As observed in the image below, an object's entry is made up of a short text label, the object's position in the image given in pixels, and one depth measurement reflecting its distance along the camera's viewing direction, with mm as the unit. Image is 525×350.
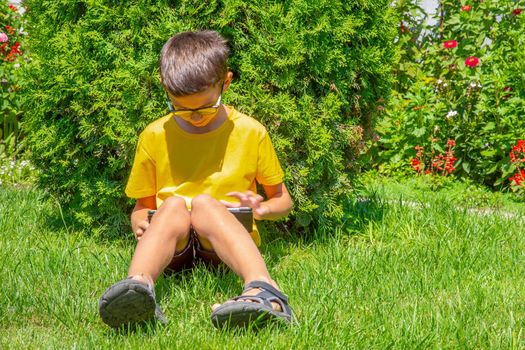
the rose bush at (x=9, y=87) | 6520
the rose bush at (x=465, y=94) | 5816
